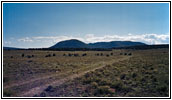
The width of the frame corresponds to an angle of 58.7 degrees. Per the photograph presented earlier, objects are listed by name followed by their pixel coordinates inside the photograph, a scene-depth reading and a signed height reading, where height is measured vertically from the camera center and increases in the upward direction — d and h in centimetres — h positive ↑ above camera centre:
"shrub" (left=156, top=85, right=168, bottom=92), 882 -212
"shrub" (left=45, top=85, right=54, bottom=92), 928 -233
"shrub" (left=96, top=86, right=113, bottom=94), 884 -226
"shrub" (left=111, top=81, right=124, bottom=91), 954 -217
